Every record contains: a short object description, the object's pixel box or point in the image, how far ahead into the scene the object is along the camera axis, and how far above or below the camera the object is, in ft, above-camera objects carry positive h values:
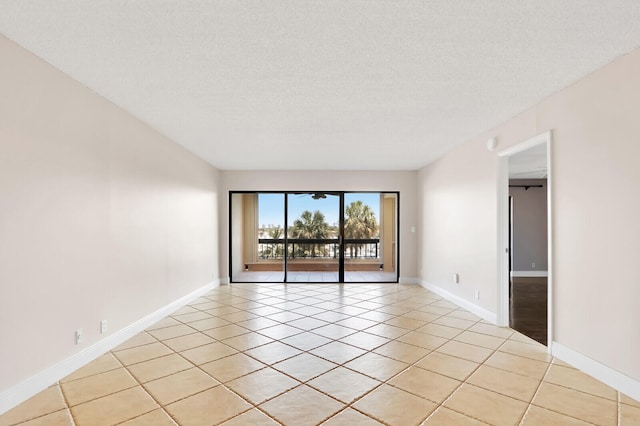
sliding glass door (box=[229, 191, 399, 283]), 25.36 -1.97
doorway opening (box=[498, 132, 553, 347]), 13.55 -1.94
